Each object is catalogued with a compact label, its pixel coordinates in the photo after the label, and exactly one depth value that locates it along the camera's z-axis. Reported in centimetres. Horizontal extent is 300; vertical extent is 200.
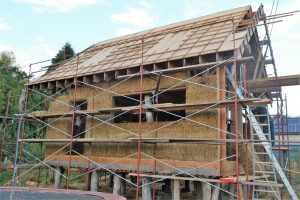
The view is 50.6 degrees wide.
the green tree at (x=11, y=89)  2028
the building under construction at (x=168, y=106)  891
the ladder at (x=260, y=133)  870
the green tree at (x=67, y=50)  3341
